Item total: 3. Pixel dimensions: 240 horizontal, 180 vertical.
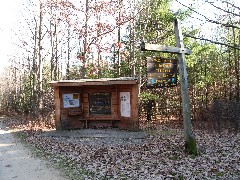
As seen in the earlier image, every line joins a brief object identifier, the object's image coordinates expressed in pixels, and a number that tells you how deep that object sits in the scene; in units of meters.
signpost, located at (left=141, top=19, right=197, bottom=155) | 8.63
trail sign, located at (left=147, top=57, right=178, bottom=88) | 8.20
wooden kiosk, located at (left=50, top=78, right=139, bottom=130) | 14.35
